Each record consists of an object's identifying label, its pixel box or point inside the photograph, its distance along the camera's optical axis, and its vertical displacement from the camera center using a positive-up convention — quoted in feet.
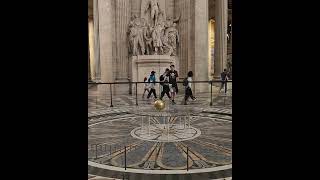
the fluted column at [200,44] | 57.88 +7.12
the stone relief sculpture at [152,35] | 54.39 +8.39
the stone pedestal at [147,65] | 53.31 +2.58
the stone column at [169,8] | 60.34 +14.87
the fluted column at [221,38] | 69.46 +9.78
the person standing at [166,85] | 39.69 -0.84
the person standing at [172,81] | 39.19 -0.28
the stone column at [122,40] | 56.70 +7.65
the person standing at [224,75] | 53.81 +0.73
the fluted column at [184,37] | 58.75 +8.59
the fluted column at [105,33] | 56.03 +8.88
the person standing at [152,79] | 43.75 -0.09
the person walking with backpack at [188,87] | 39.35 -1.13
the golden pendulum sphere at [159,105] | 22.65 -2.04
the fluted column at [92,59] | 91.62 +6.44
